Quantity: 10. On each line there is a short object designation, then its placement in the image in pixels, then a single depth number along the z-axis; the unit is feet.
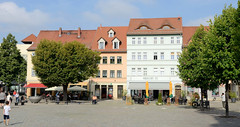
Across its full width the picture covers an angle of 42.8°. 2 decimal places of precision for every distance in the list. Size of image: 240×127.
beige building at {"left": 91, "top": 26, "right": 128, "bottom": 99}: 187.93
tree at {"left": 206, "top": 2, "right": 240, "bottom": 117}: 67.51
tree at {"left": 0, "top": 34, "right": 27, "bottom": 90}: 211.41
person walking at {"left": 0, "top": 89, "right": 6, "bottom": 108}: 87.56
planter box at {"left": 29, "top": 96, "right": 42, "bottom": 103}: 136.15
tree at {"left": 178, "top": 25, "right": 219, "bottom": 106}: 96.94
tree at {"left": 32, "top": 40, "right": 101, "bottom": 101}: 131.95
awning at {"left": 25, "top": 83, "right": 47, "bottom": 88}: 190.08
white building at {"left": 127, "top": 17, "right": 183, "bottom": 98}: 182.60
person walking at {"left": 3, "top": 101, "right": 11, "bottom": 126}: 53.21
